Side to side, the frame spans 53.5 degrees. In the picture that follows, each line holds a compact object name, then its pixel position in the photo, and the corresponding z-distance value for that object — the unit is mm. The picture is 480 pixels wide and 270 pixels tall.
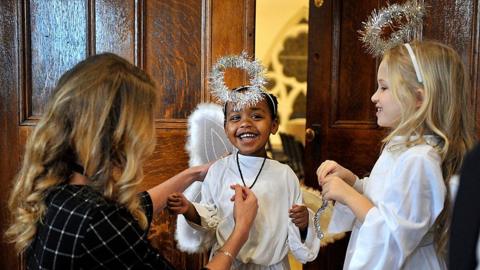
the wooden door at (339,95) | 1968
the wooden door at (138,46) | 1768
